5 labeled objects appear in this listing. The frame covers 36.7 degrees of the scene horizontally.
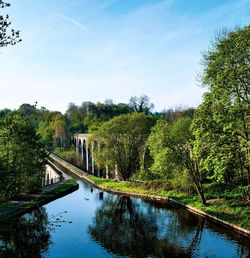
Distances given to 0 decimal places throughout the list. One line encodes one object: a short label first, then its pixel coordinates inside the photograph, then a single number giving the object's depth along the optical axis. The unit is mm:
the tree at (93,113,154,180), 62062
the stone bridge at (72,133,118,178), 72731
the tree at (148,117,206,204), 43688
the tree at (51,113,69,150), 140875
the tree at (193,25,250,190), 30125
